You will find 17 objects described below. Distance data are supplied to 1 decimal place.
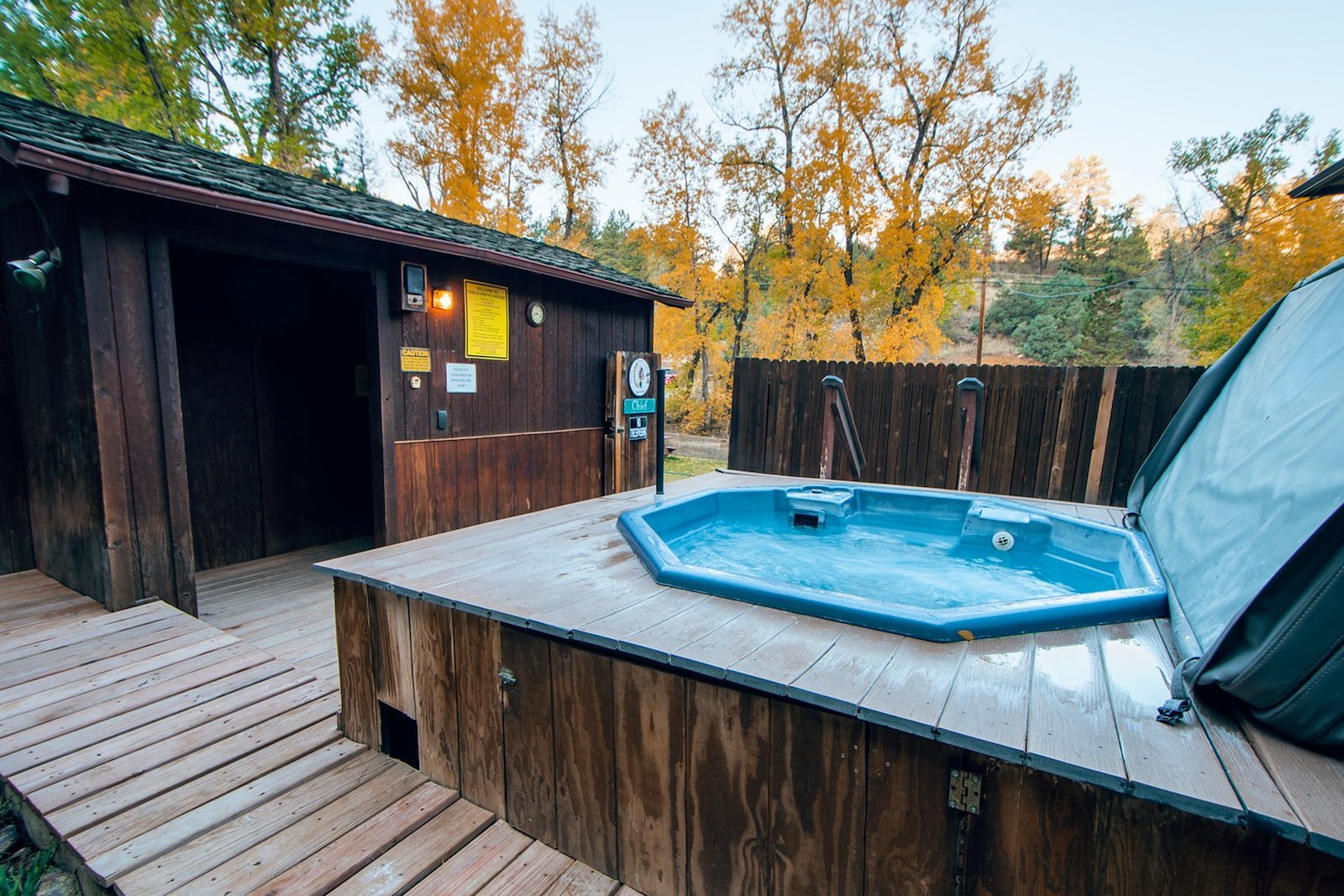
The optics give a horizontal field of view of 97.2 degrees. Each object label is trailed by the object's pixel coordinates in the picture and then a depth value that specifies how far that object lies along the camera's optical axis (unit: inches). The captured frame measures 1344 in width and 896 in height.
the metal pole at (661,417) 140.3
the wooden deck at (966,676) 37.0
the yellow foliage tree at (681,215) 442.0
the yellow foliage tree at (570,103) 443.2
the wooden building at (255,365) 105.1
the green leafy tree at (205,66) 369.4
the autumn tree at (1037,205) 372.8
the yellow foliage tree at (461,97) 401.4
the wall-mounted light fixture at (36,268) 93.2
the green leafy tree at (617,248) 821.2
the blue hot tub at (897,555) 65.5
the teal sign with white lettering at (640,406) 227.0
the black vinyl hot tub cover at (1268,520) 40.9
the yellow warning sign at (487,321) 166.6
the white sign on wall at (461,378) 161.9
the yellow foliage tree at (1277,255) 352.5
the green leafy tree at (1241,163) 557.0
